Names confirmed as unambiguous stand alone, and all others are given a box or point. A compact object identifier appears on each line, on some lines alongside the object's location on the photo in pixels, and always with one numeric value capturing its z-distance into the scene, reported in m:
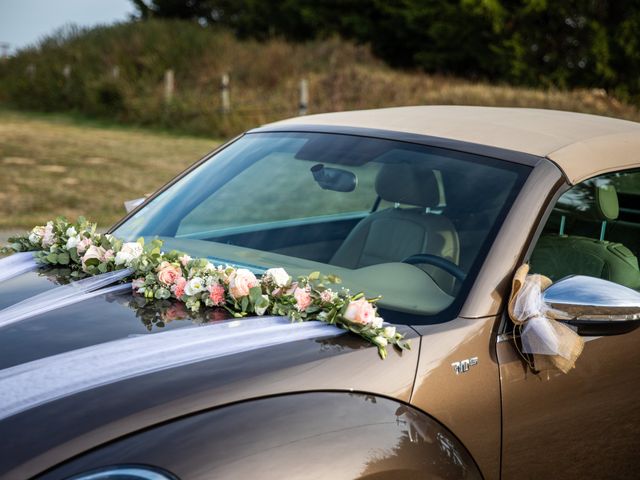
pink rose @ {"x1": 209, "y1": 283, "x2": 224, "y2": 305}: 2.44
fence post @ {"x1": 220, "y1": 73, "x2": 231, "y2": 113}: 22.48
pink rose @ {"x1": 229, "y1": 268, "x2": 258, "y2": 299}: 2.42
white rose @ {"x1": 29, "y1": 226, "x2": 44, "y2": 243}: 3.13
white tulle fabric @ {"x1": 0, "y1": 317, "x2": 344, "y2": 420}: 1.89
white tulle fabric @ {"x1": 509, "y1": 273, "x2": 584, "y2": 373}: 2.39
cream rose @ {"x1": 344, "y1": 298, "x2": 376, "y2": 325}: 2.21
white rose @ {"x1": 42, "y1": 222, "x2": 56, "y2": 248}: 3.06
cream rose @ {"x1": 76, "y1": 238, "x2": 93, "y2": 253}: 2.88
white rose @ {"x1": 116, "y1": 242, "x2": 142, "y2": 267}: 2.73
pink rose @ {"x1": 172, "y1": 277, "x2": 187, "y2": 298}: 2.49
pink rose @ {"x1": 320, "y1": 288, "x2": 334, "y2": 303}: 2.36
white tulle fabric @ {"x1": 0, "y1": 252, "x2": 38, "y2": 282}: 2.83
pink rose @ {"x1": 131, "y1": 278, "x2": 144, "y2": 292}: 2.56
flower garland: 2.25
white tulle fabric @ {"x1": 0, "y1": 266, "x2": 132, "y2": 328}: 2.36
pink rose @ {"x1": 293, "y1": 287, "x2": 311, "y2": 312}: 2.36
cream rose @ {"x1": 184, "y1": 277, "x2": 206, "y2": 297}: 2.46
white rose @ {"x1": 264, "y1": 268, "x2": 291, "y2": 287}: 2.47
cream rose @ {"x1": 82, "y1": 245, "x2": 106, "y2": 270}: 2.79
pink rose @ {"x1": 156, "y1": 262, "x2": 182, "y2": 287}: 2.52
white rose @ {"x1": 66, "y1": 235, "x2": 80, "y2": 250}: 2.92
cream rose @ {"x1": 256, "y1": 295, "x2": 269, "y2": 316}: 2.39
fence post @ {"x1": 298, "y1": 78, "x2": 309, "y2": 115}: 21.17
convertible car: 1.84
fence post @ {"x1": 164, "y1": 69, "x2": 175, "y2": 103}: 23.94
